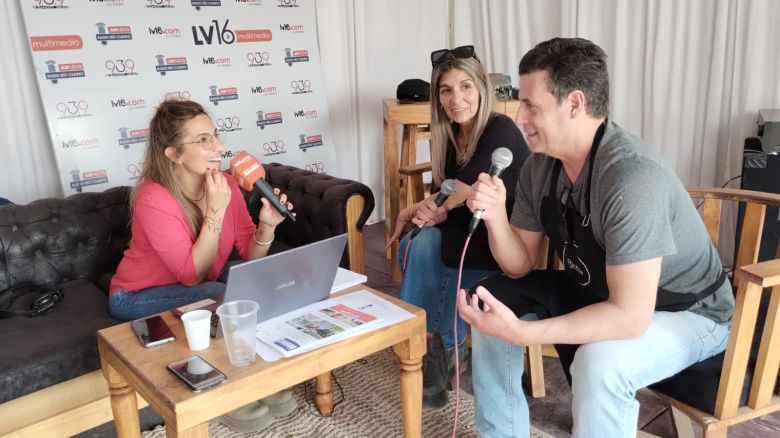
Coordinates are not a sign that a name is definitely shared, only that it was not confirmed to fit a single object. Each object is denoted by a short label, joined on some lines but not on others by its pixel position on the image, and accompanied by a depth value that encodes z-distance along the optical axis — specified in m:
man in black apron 1.36
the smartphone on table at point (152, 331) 1.49
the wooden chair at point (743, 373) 1.32
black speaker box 2.79
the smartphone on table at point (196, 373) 1.29
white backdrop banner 3.15
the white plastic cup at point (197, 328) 1.44
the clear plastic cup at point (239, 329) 1.34
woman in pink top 1.93
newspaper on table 1.46
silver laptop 1.42
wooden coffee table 1.27
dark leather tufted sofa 1.78
